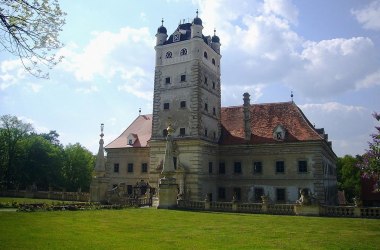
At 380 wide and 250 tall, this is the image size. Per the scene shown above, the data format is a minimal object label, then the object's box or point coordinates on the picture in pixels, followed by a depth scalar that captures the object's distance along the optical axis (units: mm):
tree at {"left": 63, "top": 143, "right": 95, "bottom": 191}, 65750
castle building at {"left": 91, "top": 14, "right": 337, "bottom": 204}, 36469
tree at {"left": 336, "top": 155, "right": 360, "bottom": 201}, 69375
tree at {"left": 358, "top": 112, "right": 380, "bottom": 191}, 18875
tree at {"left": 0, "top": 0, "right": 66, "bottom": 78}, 8148
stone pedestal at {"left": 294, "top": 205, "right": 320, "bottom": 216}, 25672
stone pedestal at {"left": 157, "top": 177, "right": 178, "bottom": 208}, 28859
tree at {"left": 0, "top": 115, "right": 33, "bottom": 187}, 54219
